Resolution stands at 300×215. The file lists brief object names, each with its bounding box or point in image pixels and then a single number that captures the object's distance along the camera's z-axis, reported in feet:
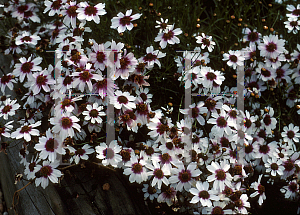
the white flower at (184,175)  3.42
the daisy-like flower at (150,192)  3.50
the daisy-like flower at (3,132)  3.53
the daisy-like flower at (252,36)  3.86
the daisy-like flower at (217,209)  3.37
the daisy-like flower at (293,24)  3.90
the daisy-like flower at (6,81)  3.70
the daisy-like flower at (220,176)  3.42
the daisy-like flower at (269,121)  3.71
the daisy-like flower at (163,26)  3.65
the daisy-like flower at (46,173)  3.39
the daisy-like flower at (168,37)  3.63
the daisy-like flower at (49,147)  3.40
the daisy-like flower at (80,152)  3.42
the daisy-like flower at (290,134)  3.75
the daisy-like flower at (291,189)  3.63
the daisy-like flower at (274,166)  3.62
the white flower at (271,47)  3.77
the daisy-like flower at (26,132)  3.45
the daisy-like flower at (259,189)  3.51
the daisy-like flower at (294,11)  3.94
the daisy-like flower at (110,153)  3.42
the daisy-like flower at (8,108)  3.61
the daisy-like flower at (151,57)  3.59
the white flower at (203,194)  3.37
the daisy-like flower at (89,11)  3.60
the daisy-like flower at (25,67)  3.63
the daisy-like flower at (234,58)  3.70
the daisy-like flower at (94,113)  3.44
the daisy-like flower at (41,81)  3.55
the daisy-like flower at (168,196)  3.46
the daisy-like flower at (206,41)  3.73
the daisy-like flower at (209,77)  3.61
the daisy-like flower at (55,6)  3.76
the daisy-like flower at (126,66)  3.49
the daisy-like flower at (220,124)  3.52
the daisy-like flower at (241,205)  3.40
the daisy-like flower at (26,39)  3.76
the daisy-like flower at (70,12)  3.68
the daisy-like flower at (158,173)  3.40
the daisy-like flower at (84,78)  3.42
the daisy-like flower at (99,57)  3.51
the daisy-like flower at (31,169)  3.45
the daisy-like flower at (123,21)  3.61
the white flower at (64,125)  3.40
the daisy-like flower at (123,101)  3.43
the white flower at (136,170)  3.40
